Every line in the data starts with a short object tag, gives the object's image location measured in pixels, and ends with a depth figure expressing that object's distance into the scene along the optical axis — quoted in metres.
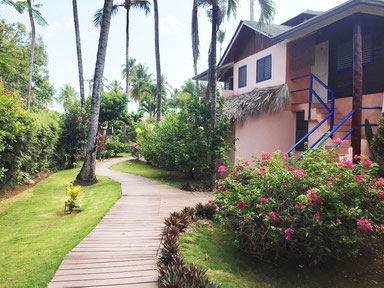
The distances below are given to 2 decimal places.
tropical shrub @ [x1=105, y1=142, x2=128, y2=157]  23.27
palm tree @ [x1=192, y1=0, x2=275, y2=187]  8.56
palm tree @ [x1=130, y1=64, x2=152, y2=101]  40.06
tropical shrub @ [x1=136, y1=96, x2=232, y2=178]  10.15
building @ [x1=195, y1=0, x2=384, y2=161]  7.37
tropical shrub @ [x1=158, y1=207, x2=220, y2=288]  3.10
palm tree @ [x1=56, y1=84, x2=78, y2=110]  62.62
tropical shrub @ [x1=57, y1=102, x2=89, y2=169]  14.62
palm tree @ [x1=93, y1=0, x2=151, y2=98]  23.50
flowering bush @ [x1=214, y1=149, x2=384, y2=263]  3.82
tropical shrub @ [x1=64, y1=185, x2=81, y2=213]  7.11
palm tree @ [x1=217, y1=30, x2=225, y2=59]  30.94
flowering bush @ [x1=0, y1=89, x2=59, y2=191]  7.30
